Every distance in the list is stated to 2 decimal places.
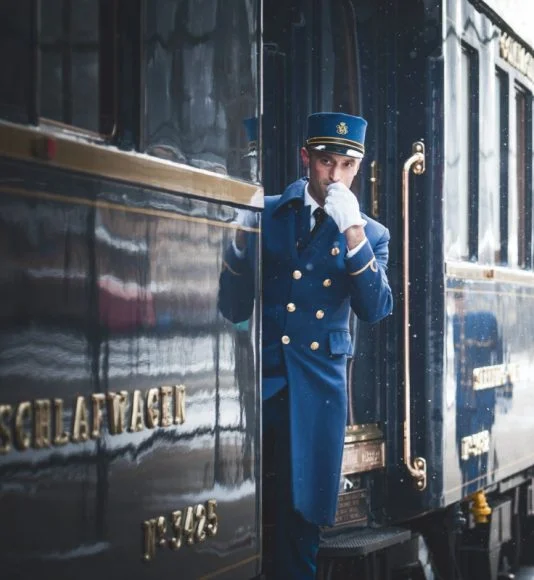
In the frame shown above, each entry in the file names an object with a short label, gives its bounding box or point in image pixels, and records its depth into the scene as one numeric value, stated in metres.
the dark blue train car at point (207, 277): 5.04
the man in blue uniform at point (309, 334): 7.79
